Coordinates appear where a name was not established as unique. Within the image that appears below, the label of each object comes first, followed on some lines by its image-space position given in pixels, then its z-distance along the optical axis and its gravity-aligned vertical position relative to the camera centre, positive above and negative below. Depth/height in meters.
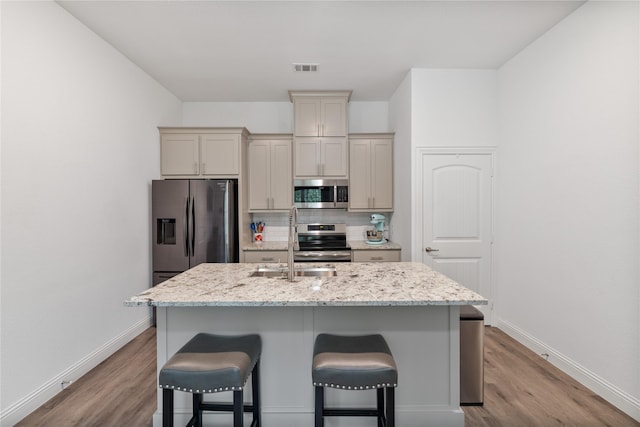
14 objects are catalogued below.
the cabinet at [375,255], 4.05 -0.55
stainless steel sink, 2.37 -0.44
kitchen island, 1.94 -0.78
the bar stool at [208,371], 1.47 -0.72
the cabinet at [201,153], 4.08 +0.74
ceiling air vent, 3.49 +1.56
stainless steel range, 4.07 -0.42
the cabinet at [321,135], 4.27 +1.00
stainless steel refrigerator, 3.76 -0.16
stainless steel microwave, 4.36 +0.24
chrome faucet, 2.00 -0.21
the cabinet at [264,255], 4.09 -0.55
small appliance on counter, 4.33 -0.29
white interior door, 3.68 -0.10
